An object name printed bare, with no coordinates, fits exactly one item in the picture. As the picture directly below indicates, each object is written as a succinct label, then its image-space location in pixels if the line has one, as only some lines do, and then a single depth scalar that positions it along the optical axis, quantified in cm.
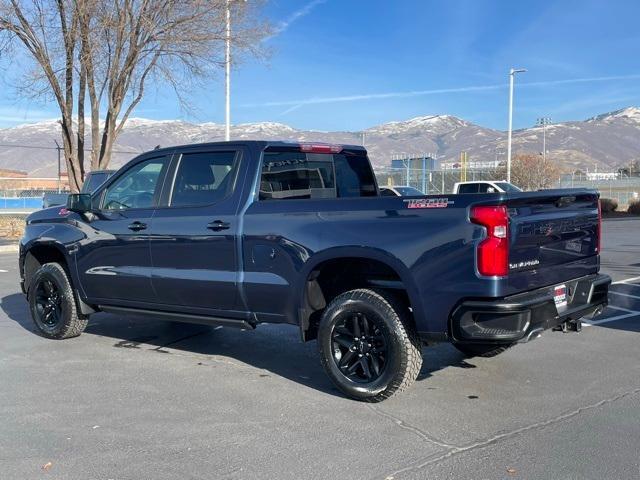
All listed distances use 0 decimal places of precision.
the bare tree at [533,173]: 5012
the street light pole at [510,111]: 3809
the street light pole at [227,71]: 1794
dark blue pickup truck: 450
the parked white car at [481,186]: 2452
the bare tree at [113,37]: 1695
